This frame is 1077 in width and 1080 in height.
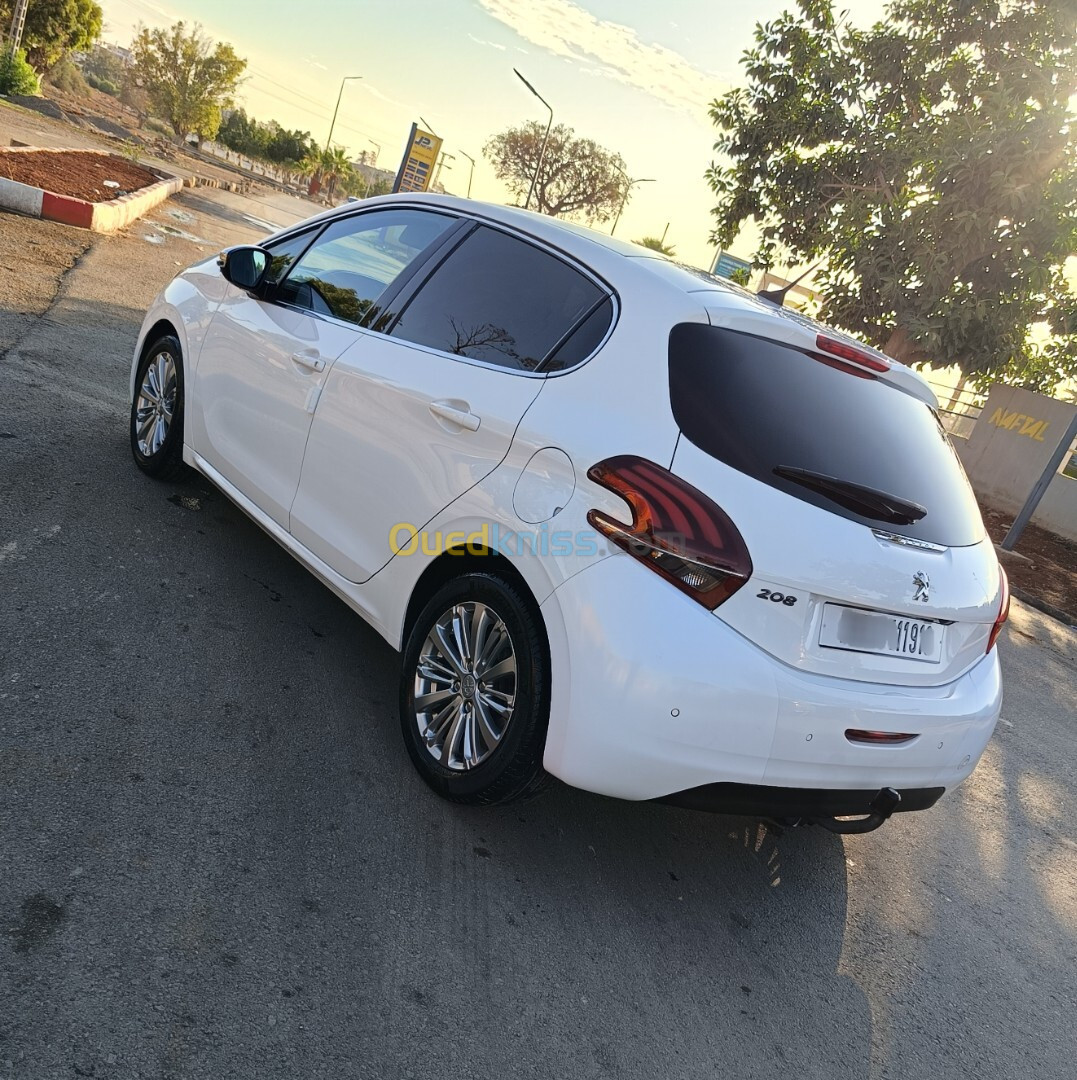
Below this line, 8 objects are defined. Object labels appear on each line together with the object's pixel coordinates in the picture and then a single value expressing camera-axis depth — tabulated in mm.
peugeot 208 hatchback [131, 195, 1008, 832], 2574
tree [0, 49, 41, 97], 28391
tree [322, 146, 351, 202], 71062
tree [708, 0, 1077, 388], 12250
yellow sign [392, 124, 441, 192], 39719
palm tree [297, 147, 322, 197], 67438
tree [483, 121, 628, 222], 57875
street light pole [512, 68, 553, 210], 38344
